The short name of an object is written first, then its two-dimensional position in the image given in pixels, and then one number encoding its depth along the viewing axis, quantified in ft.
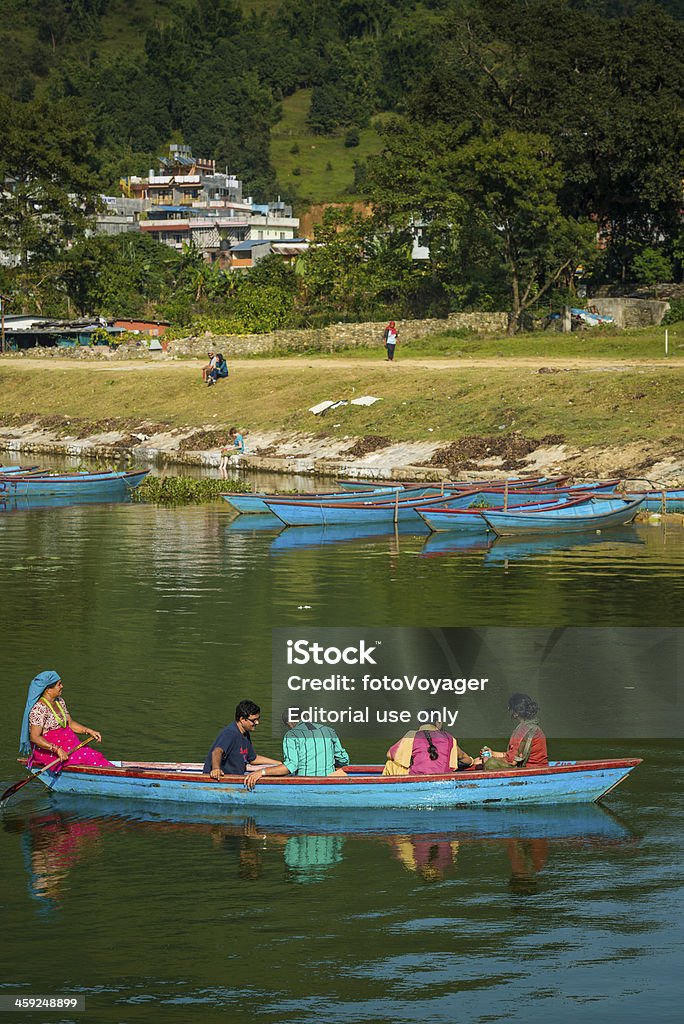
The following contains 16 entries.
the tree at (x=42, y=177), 359.66
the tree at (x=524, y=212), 260.62
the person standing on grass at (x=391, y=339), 237.04
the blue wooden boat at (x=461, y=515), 137.18
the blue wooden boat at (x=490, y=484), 150.41
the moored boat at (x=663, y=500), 147.64
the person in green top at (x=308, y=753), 60.54
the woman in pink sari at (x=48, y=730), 63.62
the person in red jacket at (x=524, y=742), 60.59
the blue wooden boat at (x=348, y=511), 140.46
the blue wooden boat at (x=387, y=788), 59.77
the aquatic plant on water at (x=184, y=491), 166.71
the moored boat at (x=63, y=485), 165.17
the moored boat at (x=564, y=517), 136.46
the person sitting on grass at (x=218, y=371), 230.89
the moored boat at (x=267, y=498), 141.99
